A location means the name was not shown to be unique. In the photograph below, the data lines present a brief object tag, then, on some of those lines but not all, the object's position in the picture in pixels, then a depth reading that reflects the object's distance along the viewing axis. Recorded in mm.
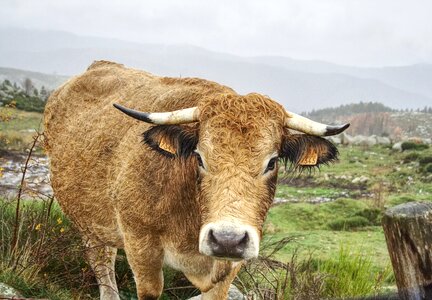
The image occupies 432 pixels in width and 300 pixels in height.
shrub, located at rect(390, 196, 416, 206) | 16828
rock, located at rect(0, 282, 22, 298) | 5277
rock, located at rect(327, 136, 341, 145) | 50481
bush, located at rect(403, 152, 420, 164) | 33062
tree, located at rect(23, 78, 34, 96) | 80188
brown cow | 4426
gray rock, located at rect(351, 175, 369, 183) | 26344
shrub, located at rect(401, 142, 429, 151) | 38906
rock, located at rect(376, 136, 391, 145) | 51550
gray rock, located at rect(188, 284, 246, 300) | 7379
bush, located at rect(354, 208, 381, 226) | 14497
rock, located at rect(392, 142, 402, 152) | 41350
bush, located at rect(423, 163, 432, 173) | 27703
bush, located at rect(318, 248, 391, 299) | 7129
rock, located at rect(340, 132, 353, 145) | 50500
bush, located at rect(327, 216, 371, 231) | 13852
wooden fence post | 3107
